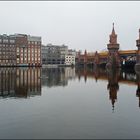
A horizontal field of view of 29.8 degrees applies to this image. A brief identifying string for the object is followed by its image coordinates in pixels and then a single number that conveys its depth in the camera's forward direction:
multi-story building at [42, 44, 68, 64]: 163.38
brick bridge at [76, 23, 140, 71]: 106.06
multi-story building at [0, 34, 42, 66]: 121.25
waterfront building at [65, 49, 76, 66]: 169.12
